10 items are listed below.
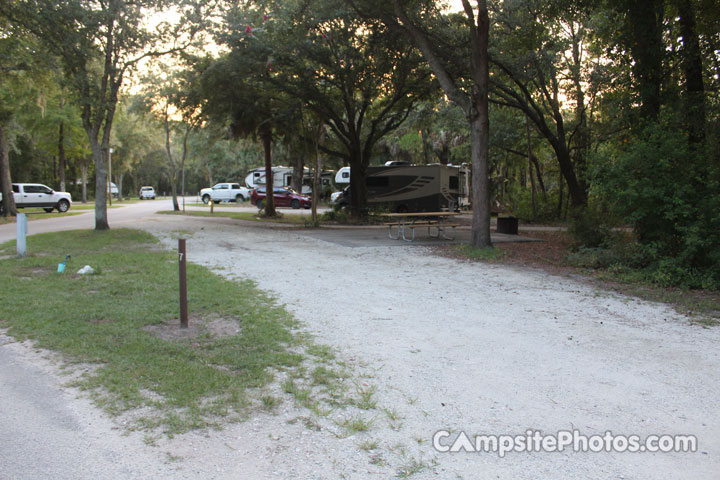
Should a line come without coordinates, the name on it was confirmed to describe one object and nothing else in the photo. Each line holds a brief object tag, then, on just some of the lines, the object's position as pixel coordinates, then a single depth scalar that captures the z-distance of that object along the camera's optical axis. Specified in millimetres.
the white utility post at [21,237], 10539
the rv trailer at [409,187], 26438
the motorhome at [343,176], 34594
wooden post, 5449
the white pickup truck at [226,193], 44281
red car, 34219
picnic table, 14873
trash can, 16797
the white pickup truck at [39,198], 28964
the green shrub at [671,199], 7969
